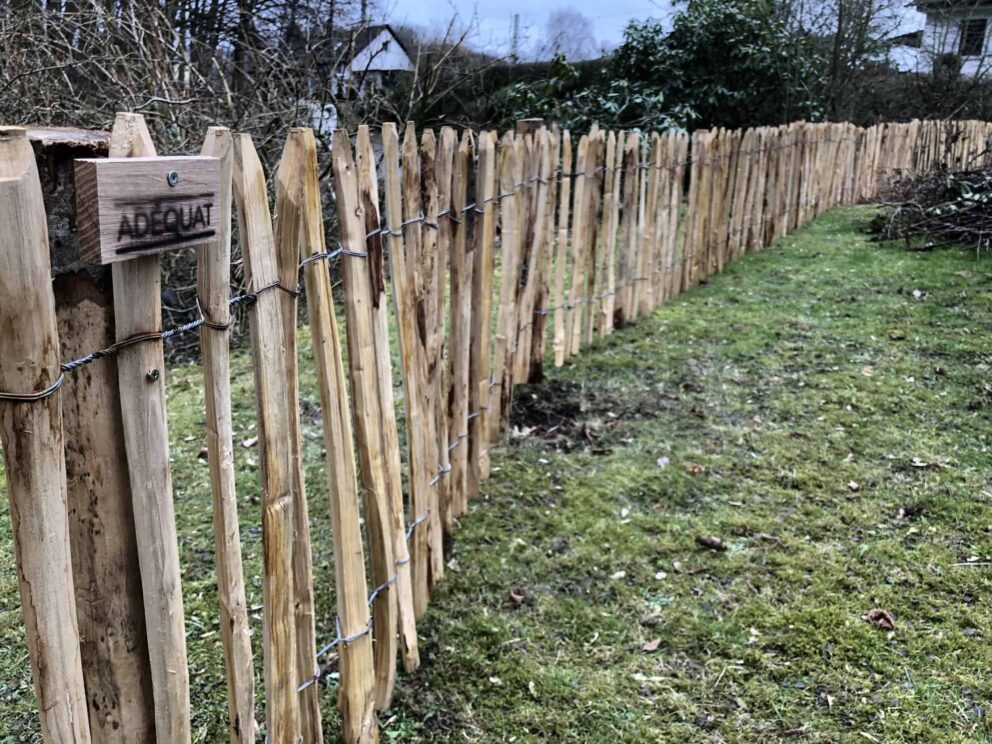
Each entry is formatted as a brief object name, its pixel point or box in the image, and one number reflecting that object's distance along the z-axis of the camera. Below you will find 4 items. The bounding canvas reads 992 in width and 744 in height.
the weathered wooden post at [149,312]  1.12
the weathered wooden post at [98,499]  1.20
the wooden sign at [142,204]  1.10
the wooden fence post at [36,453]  1.03
